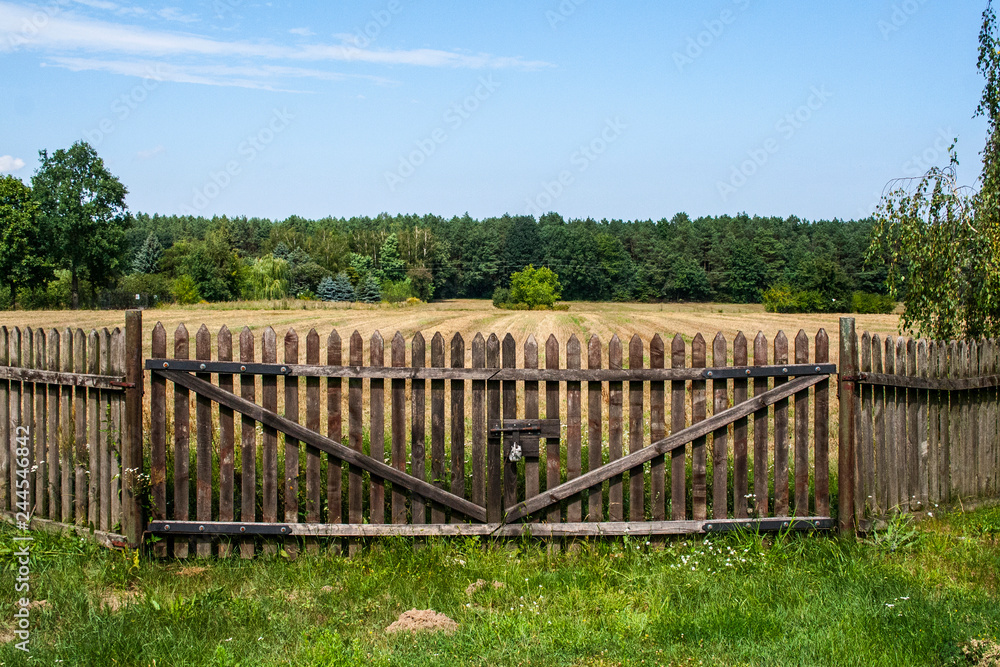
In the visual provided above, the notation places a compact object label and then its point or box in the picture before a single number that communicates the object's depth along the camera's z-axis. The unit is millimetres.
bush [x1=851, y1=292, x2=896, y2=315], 69375
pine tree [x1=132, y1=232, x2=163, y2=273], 108938
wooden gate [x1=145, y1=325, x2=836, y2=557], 5711
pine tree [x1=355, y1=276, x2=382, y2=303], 84438
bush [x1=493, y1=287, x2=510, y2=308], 91375
